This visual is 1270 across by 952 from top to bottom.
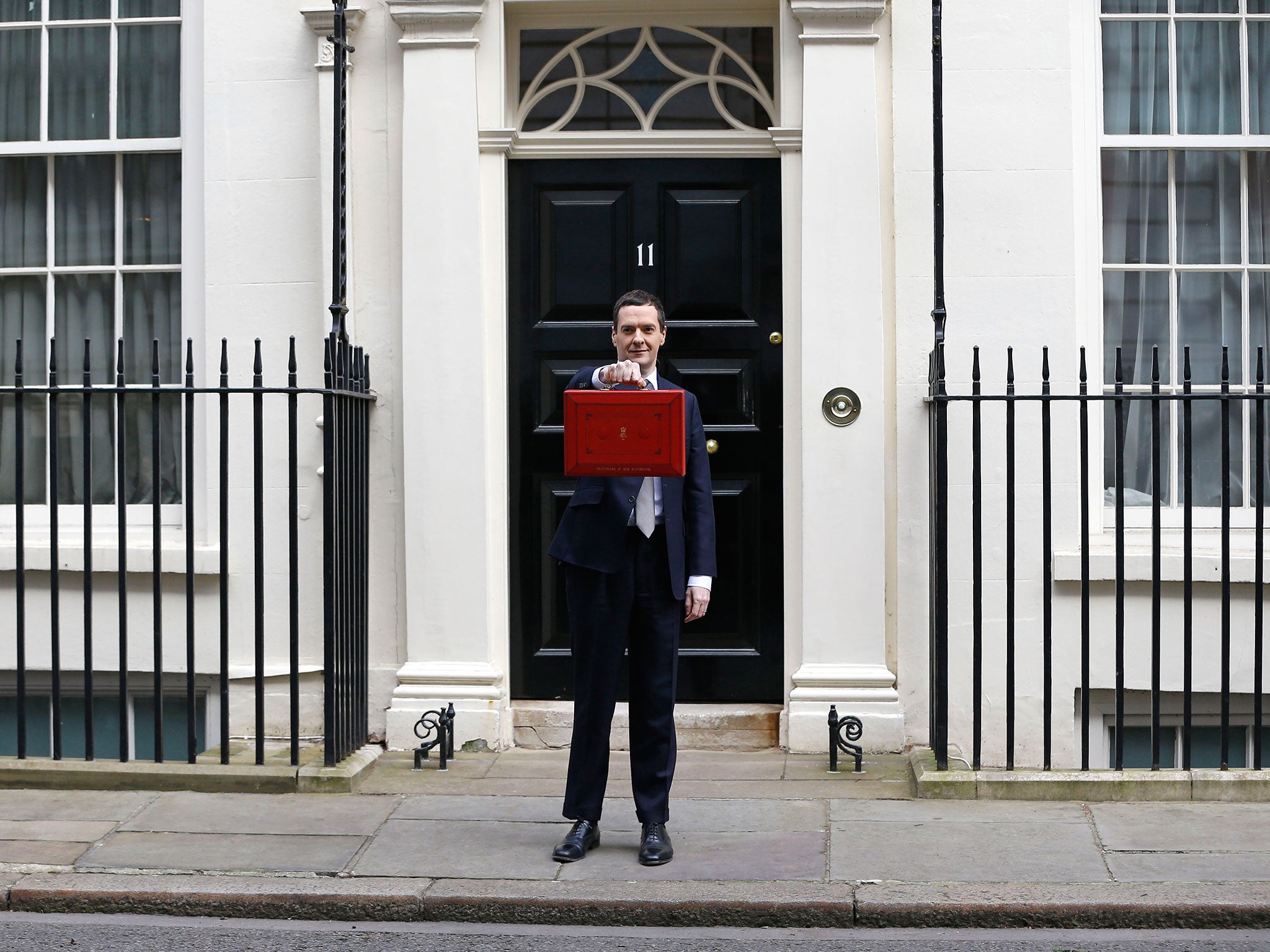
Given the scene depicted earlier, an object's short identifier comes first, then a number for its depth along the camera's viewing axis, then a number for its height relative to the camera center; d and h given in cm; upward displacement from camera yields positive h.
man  506 -40
